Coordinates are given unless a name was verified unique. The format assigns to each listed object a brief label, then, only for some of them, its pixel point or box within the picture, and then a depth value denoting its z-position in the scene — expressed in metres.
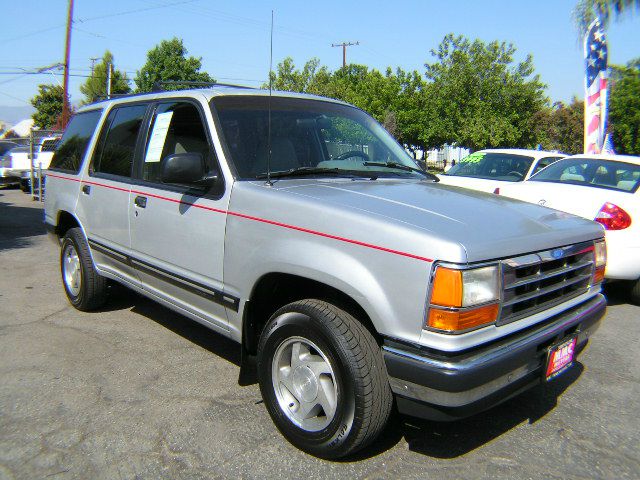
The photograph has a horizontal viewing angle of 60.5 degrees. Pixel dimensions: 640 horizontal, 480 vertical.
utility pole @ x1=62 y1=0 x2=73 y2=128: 27.78
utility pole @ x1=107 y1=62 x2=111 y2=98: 41.05
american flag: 12.32
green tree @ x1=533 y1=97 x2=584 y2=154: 45.97
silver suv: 2.34
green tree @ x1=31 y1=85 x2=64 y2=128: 49.19
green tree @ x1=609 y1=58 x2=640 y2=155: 25.08
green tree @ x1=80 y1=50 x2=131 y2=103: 47.41
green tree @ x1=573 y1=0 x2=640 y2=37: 13.65
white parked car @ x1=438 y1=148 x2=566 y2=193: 8.93
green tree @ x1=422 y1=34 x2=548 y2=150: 34.03
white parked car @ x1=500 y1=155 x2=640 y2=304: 5.34
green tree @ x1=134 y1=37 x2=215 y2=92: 42.03
